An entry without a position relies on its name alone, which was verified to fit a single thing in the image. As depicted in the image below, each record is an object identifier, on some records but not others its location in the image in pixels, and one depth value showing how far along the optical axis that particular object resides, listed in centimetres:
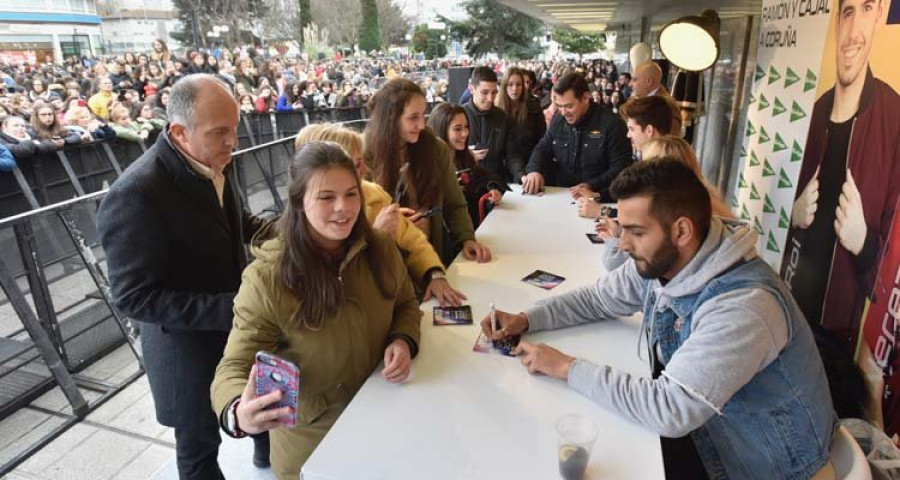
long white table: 119
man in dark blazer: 160
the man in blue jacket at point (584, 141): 361
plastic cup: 114
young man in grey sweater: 125
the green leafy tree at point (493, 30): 2192
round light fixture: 370
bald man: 488
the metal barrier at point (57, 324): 289
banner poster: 196
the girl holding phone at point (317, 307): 139
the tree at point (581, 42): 3350
